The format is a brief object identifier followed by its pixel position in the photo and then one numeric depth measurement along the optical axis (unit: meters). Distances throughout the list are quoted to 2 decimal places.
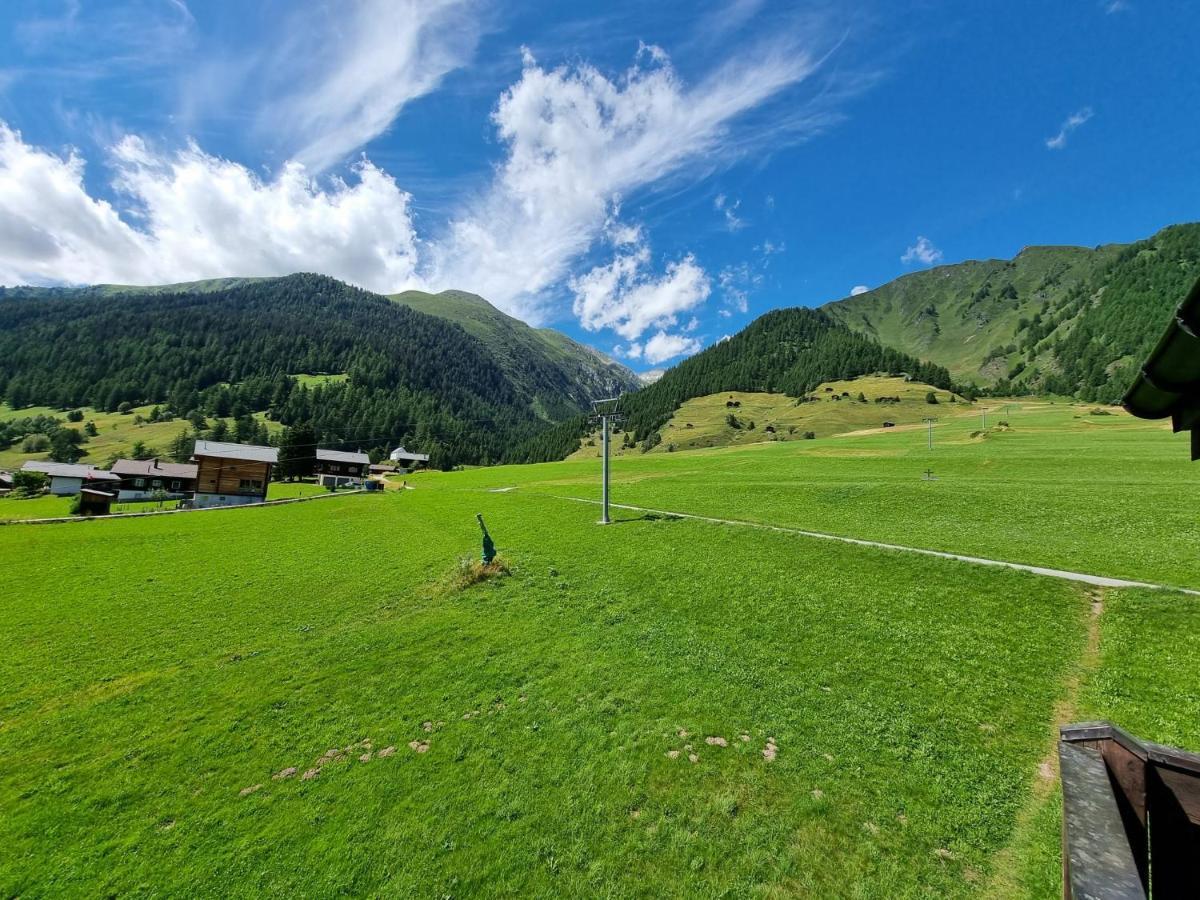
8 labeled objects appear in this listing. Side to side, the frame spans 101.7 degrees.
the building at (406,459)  174.62
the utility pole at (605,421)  38.97
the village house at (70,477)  107.38
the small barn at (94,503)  68.19
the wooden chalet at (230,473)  73.56
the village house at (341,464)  134.62
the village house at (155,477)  108.12
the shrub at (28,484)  108.74
